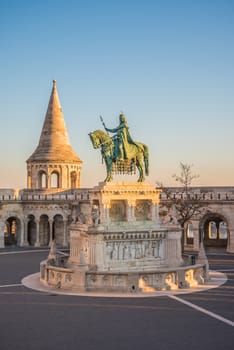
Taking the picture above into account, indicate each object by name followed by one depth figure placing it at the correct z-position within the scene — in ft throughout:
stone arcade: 129.29
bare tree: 111.04
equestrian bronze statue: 76.74
